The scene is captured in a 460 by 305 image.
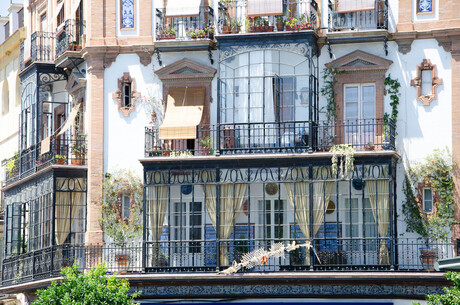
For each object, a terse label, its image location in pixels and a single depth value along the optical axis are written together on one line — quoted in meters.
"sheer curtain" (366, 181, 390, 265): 35.47
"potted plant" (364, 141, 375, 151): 36.41
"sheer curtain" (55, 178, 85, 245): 39.03
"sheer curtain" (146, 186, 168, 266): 37.34
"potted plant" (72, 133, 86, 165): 39.34
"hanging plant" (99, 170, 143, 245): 38.16
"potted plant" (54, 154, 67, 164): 39.12
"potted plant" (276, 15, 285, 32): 37.31
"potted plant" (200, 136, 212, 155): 37.66
